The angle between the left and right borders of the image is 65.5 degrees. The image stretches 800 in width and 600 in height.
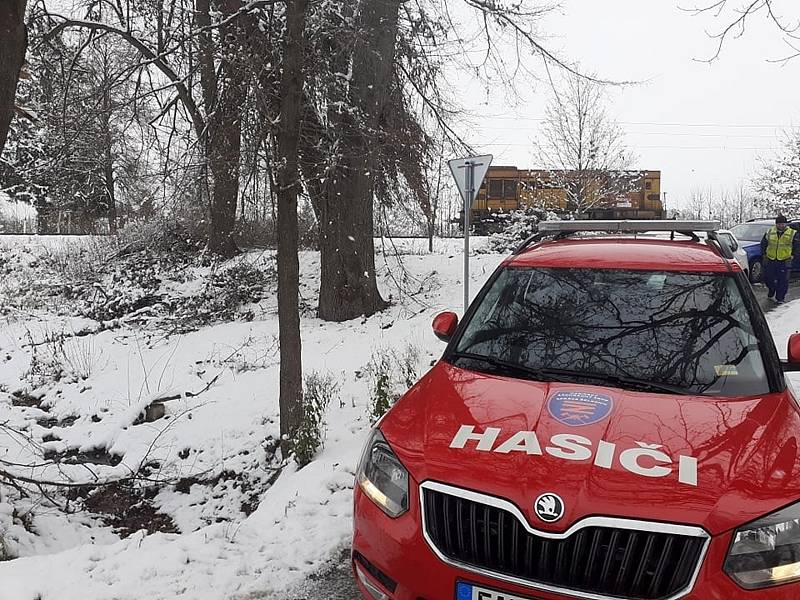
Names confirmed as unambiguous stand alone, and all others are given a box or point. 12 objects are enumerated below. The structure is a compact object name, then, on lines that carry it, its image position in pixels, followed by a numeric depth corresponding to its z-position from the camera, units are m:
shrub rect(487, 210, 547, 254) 21.12
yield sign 7.59
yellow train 28.99
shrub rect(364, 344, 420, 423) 6.26
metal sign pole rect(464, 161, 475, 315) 7.59
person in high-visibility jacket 12.25
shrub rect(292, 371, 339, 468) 5.82
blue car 15.45
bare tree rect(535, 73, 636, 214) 28.78
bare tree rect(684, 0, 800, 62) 7.00
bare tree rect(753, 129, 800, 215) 41.81
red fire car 2.09
